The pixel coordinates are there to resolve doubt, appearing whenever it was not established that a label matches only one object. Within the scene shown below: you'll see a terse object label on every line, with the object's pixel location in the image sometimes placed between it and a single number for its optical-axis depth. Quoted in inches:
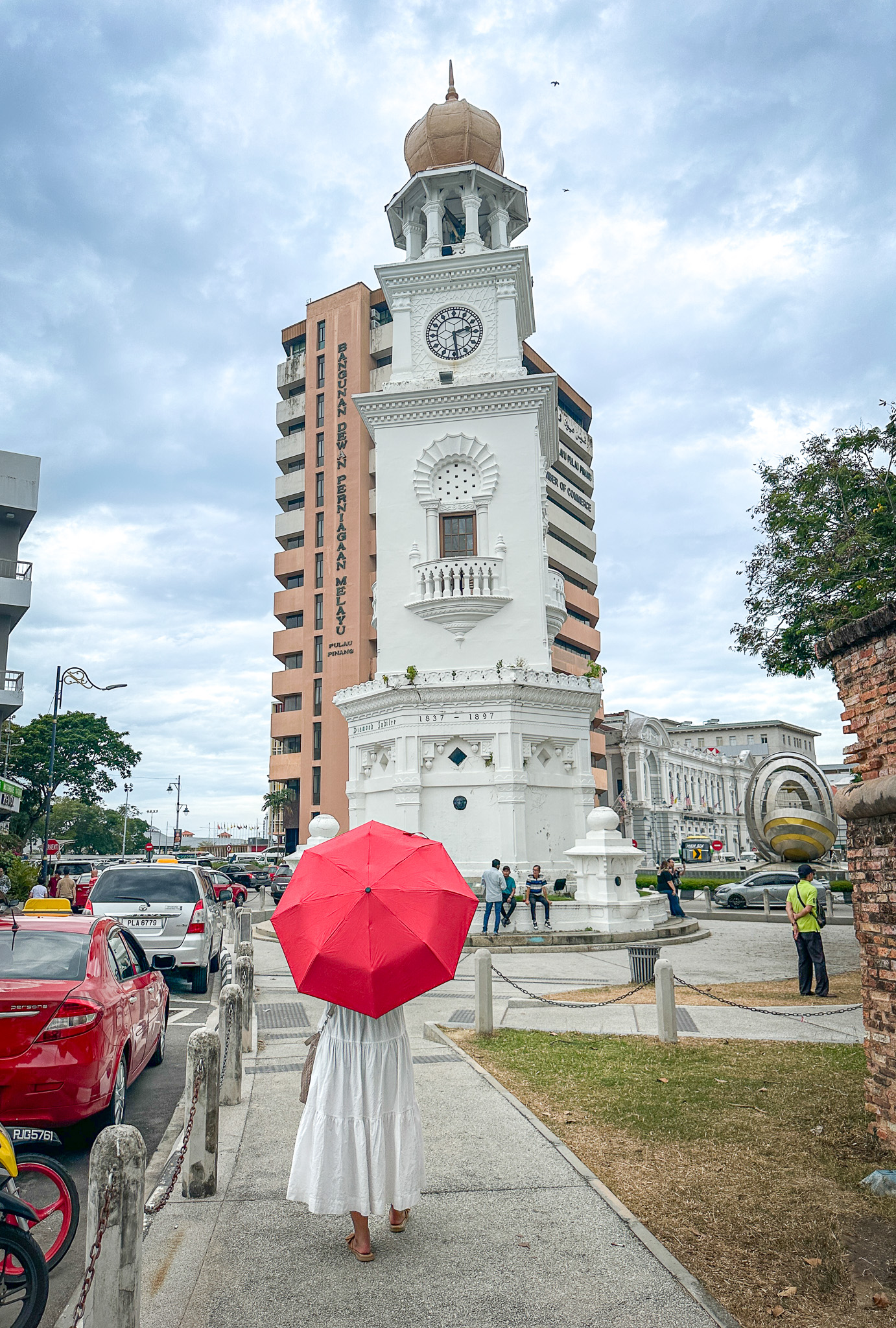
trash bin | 490.0
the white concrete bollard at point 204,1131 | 204.5
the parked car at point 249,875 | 1704.0
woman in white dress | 171.0
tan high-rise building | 2076.8
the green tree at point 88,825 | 2736.2
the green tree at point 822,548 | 576.7
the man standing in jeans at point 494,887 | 764.6
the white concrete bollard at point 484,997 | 386.9
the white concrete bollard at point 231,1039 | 272.8
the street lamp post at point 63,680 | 1122.7
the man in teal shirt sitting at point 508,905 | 786.2
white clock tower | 968.9
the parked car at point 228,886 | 1202.0
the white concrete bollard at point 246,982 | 361.9
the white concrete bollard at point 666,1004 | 365.4
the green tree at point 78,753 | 2046.0
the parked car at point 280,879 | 1238.9
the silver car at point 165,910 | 497.0
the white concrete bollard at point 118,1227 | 127.1
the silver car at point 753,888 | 1258.0
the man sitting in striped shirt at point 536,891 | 772.6
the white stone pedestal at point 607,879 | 796.0
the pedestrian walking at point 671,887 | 941.8
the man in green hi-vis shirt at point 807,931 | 469.1
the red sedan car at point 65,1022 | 220.1
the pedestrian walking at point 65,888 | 853.2
